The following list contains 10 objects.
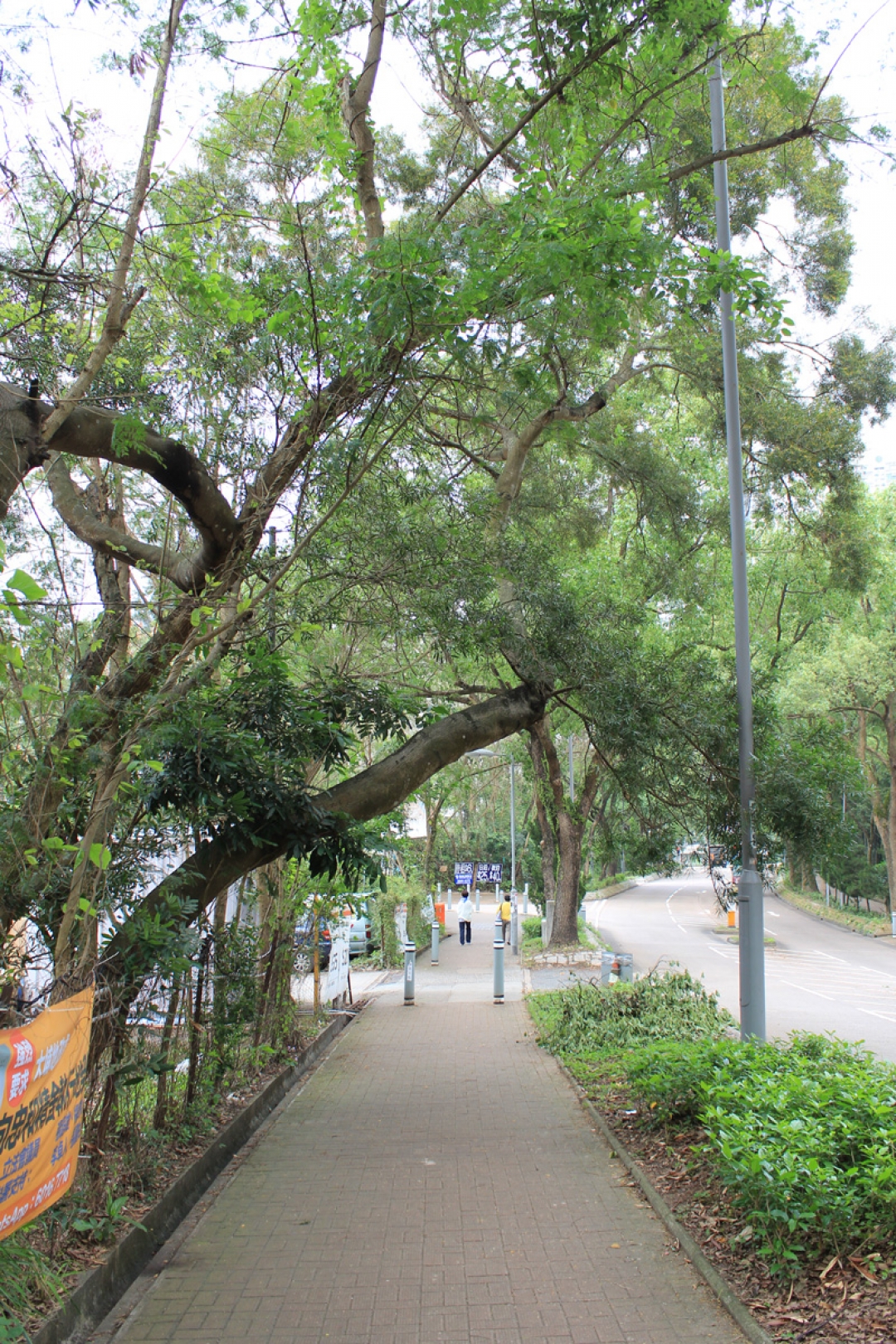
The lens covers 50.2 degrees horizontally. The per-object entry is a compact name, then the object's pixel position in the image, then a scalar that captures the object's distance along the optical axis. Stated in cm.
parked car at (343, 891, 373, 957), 2217
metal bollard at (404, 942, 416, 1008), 1566
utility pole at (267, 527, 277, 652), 734
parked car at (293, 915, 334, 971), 1104
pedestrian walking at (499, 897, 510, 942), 2585
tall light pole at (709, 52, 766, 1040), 773
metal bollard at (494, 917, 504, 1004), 1591
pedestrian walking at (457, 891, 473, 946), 2761
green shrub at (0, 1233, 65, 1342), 376
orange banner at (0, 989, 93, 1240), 359
